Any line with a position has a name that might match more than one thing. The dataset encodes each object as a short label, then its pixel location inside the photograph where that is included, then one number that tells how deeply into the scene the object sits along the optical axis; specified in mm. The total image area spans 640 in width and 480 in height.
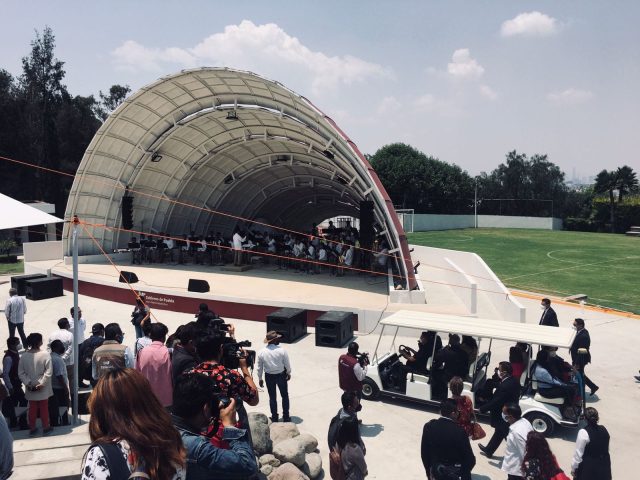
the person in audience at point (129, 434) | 2551
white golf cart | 8344
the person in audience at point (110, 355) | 6938
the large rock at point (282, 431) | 7398
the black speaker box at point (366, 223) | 21681
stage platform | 16766
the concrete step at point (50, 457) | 5188
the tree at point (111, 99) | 65719
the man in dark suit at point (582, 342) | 9945
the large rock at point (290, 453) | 6684
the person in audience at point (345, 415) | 5523
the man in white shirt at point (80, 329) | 9473
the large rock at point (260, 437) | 6719
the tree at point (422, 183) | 68188
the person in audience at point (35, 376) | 7352
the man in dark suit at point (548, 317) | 11598
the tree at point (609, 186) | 61938
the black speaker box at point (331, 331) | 13680
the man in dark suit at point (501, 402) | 7488
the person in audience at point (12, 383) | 7648
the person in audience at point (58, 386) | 7816
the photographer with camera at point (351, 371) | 8258
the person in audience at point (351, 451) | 5367
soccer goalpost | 59647
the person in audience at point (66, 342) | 8602
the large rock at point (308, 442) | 7122
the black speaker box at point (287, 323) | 14008
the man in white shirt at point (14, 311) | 13117
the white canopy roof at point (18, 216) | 8281
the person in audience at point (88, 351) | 8758
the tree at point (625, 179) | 64500
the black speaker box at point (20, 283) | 20969
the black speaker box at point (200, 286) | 18203
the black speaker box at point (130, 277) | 19656
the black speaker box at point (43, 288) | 20562
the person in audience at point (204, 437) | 3113
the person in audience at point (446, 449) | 5254
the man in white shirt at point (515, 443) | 5953
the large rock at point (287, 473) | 6245
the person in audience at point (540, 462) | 5270
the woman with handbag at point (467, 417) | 7027
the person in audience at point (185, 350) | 5840
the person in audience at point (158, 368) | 6469
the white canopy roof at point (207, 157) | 20844
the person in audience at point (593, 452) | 5680
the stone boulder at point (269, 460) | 6465
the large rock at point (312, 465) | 6805
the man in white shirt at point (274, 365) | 8070
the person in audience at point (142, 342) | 8070
